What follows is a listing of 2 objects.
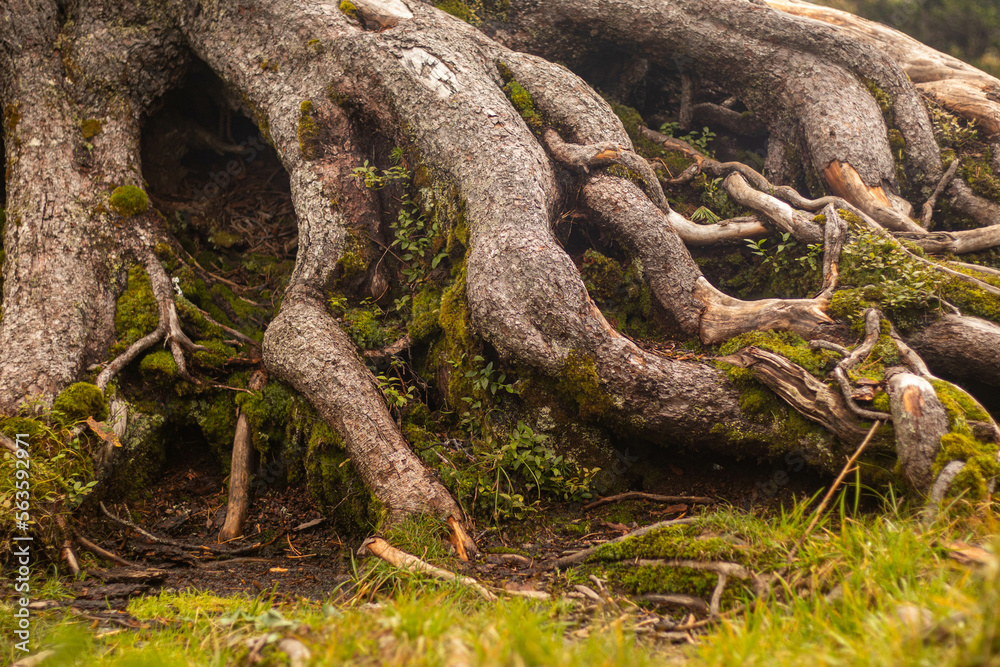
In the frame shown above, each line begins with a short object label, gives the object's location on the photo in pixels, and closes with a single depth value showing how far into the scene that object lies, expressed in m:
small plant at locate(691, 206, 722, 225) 5.48
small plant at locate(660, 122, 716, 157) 6.54
